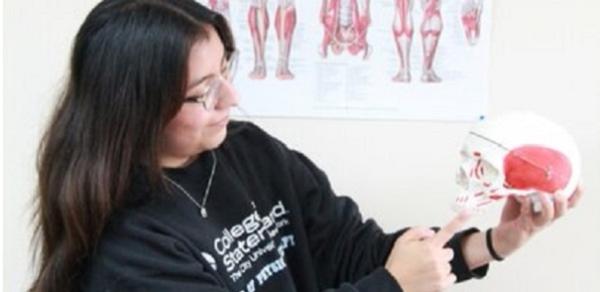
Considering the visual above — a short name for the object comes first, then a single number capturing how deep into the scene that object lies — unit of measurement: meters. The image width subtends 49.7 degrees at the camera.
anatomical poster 1.01
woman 0.71
